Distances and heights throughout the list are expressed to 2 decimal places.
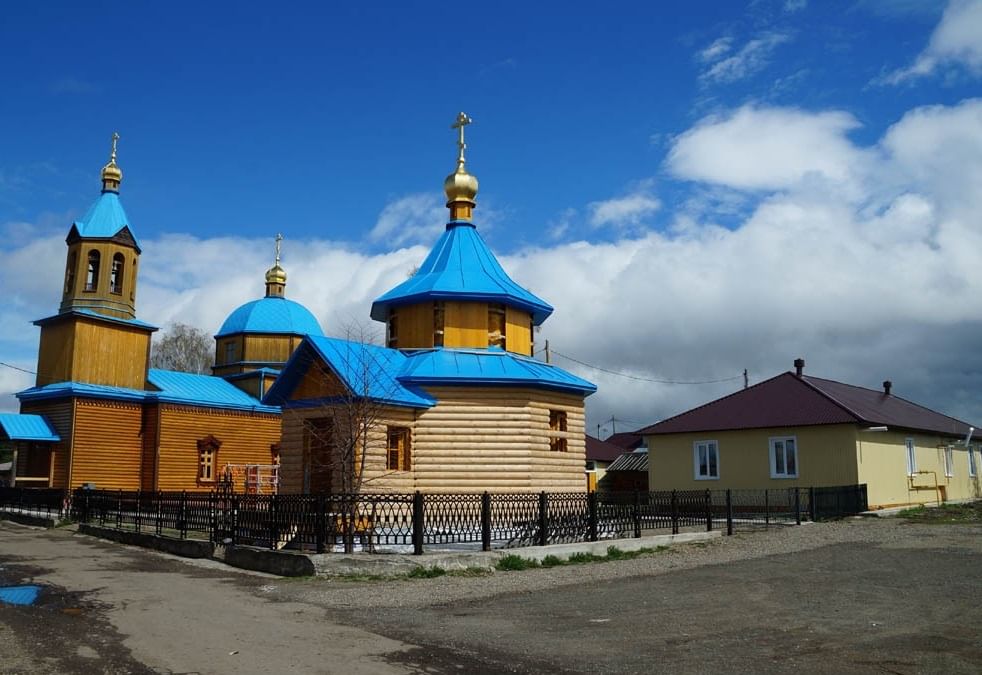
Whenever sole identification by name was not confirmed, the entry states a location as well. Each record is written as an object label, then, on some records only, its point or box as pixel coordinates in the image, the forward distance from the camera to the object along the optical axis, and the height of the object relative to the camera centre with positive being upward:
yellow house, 26.92 +0.90
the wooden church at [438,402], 19.66 +1.68
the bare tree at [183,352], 52.16 +7.37
